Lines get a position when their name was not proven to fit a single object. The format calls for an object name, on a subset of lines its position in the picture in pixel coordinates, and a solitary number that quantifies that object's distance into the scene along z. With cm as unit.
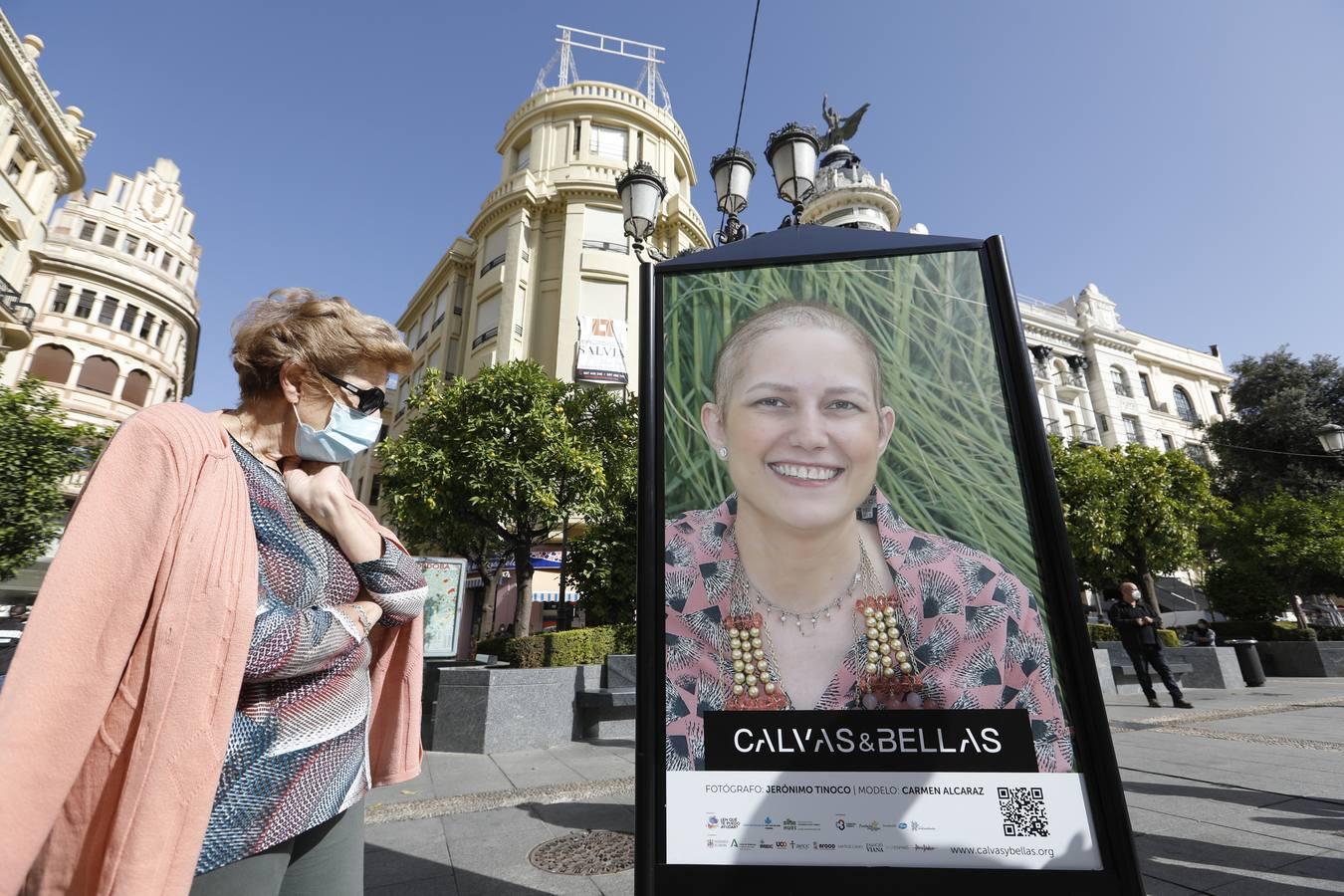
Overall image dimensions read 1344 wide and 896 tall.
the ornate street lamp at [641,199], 653
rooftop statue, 3650
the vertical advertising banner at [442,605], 788
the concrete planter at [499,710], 672
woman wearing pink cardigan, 99
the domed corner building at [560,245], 2297
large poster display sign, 170
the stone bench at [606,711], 752
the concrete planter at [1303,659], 1426
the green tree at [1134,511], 1853
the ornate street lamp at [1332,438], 1458
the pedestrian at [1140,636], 855
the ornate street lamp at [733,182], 663
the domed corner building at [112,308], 3158
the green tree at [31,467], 1152
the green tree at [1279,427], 2803
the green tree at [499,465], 1151
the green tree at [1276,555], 1812
